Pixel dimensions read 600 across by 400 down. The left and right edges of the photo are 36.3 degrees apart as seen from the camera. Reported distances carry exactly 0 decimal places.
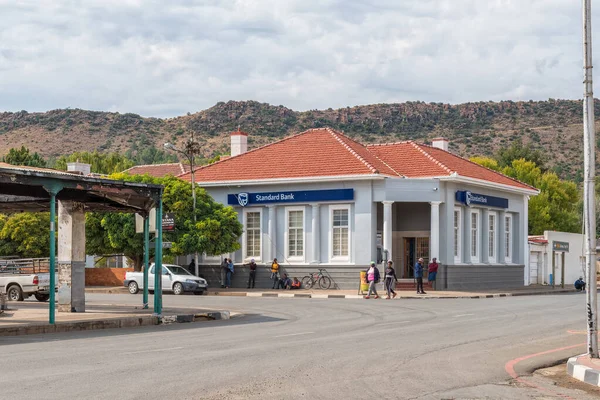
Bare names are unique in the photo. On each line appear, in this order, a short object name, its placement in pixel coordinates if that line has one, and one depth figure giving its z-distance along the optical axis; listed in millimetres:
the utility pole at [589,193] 14461
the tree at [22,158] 70750
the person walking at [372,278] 38656
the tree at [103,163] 76512
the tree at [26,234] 52938
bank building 46031
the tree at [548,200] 78562
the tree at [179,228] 44156
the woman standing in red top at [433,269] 44166
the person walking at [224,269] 48219
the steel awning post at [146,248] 27044
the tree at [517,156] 88938
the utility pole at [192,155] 44650
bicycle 46531
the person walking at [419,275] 41844
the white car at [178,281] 42000
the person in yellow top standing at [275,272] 46781
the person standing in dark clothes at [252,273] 47312
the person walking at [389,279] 38900
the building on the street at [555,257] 57594
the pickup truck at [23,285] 35875
